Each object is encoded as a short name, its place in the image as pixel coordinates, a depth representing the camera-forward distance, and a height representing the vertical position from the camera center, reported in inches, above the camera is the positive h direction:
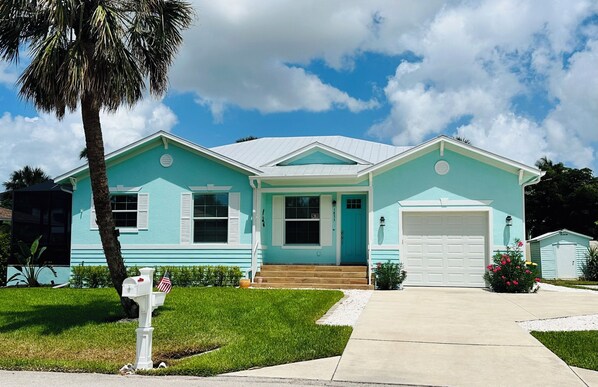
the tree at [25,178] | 1663.4 +179.0
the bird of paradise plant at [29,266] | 719.1 -38.0
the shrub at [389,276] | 615.8 -39.6
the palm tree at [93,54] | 374.3 +128.3
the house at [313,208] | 648.4 +38.8
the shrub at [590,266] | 966.4 -41.9
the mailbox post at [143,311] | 283.4 -38.4
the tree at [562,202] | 1384.1 +104.5
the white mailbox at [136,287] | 285.6 -25.5
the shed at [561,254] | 976.3 -20.8
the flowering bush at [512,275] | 590.2 -35.7
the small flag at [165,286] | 333.4 -28.6
